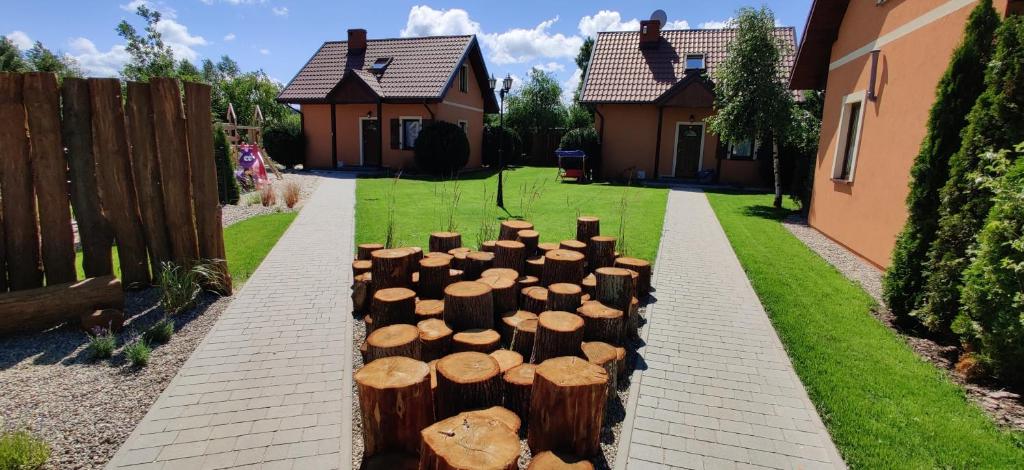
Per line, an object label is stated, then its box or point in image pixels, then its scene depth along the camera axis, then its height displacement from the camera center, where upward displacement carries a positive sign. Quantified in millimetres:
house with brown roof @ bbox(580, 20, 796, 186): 18703 +1762
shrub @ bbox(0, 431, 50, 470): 2525 -1571
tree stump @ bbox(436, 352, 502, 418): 2871 -1303
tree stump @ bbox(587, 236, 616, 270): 5145 -928
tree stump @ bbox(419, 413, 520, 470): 2125 -1251
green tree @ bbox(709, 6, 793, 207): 12852 +2027
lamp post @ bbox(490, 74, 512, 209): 11469 +1581
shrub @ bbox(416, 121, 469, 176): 18672 +239
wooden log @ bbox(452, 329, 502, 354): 3480 -1272
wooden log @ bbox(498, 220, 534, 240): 5265 -745
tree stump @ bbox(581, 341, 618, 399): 3401 -1329
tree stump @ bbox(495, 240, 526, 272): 4801 -922
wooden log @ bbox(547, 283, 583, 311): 4062 -1114
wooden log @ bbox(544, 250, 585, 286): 4531 -976
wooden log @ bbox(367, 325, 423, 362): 3137 -1175
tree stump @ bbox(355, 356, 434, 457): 2584 -1292
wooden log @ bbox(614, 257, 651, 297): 5297 -1125
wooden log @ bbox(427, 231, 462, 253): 5207 -882
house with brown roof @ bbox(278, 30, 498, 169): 20500 +2317
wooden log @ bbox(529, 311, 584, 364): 3428 -1207
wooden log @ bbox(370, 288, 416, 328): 3875 -1176
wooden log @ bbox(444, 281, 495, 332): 3783 -1130
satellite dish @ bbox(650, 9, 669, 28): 22250 +6307
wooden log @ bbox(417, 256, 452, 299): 4371 -1054
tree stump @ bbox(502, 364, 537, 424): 3068 -1411
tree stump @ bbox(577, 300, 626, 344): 3861 -1249
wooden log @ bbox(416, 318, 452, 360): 3568 -1312
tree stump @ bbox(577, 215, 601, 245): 5691 -762
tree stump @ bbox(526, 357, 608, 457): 2729 -1351
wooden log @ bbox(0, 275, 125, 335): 4102 -1330
